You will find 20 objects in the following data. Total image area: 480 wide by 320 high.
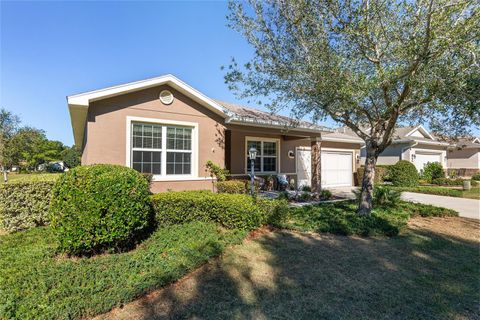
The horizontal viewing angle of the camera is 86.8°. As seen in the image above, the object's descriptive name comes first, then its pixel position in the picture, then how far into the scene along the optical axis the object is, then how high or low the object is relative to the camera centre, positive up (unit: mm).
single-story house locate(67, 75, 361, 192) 8047 +1519
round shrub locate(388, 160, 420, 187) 17609 -391
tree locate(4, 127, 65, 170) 29484 +2706
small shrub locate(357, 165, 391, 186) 18547 -415
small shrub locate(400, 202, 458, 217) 8781 -1505
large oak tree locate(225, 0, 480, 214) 5836 +2947
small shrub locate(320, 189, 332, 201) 11901 -1270
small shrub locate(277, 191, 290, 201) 10333 -1125
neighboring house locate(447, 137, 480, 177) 26656 +939
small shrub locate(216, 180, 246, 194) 9625 -720
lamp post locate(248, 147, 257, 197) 8698 +493
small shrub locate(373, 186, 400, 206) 10033 -1155
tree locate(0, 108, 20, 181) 35812 +6643
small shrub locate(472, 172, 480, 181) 22078 -782
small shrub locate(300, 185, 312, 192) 13925 -1130
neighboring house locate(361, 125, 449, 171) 20516 +1634
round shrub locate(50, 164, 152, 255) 4617 -782
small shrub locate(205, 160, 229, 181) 10023 -115
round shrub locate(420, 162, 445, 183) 20236 -319
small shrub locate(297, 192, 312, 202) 11047 -1279
